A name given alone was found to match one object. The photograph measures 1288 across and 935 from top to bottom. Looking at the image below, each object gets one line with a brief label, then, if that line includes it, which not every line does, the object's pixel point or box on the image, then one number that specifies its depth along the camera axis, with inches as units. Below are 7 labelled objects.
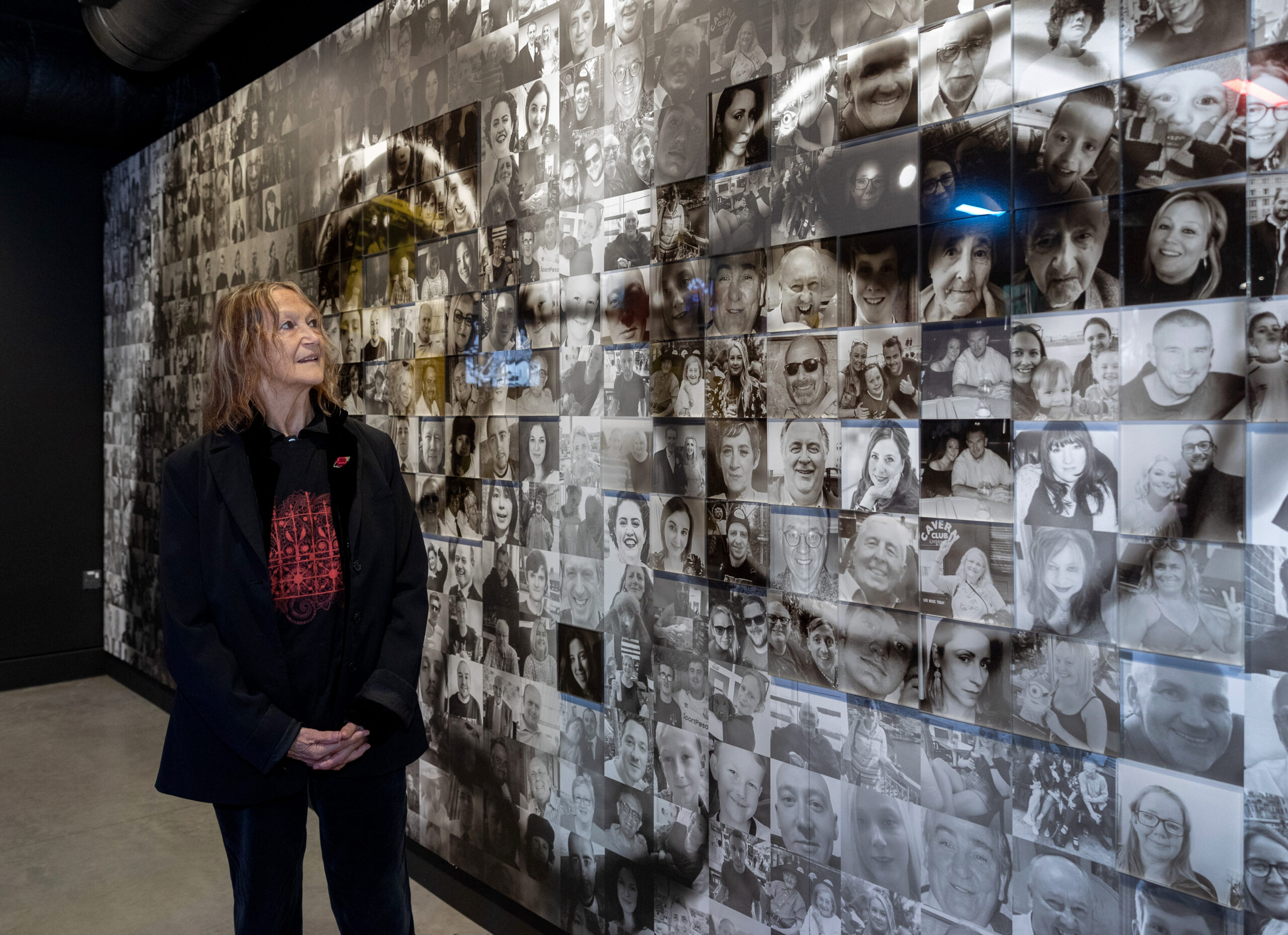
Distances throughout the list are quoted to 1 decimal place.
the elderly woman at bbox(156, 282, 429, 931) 67.8
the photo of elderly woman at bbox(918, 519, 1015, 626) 59.3
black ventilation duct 136.9
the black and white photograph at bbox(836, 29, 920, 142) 62.9
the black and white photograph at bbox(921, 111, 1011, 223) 58.5
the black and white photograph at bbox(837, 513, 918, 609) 64.0
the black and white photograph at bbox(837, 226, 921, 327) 63.4
